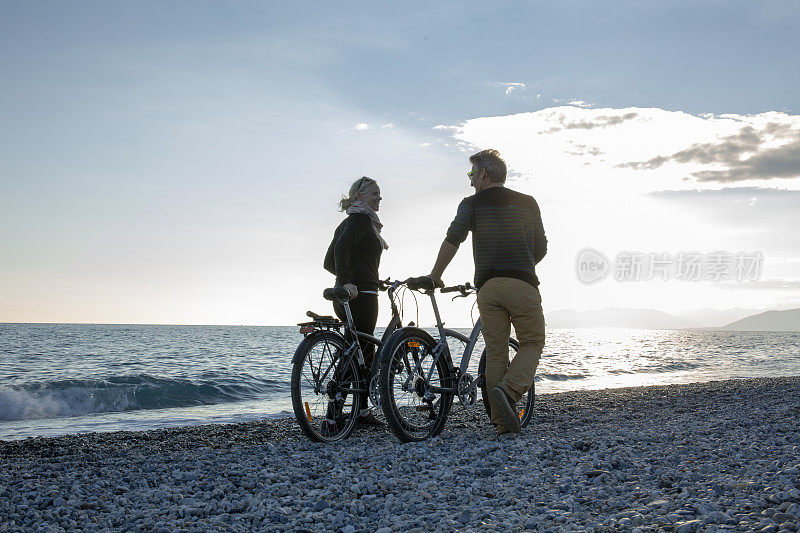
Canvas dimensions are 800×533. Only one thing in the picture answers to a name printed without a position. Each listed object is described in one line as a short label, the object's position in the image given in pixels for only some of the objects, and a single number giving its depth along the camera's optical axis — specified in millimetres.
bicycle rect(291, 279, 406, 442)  5074
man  5094
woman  5734
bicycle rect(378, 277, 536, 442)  5055
